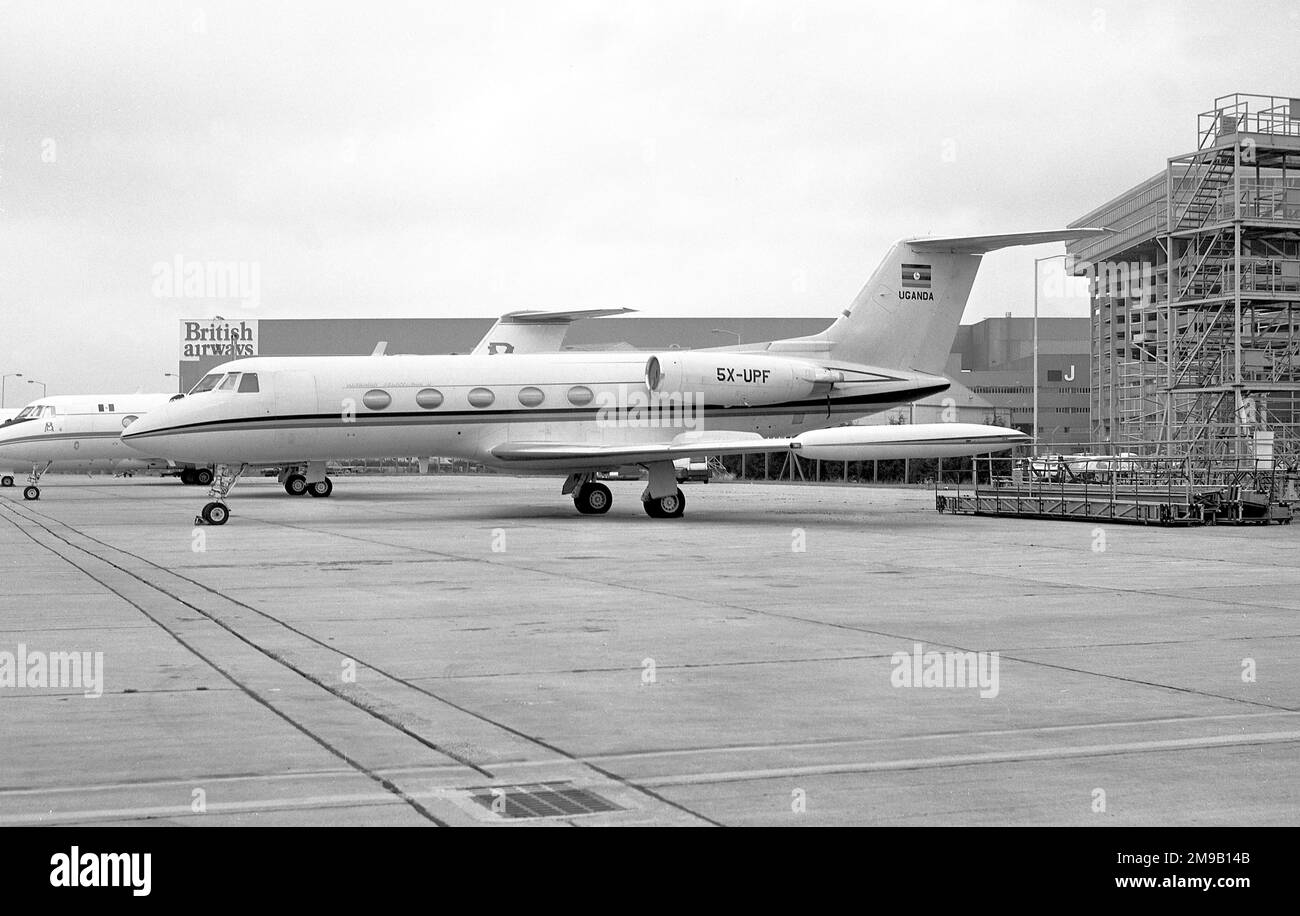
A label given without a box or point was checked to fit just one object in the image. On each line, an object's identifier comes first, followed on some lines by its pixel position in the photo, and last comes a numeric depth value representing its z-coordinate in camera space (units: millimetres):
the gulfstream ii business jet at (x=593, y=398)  27266
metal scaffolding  37438
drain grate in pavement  5660
